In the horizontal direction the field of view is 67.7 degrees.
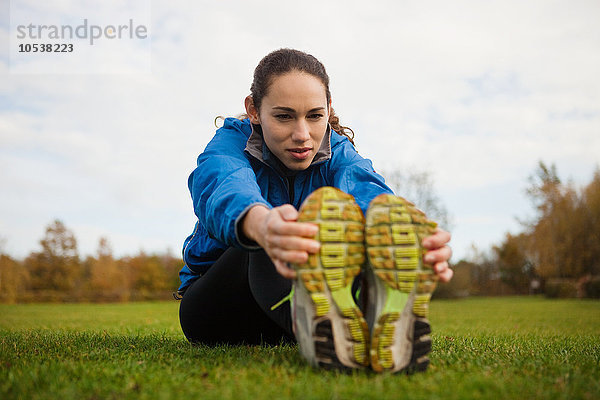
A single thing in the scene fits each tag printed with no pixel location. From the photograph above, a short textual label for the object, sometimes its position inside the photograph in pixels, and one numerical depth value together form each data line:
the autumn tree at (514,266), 46.75
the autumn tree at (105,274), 39.41
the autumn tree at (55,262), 35.88
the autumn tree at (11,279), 30.98
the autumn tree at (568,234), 31.39
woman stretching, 1.74
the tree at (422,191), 33.28
